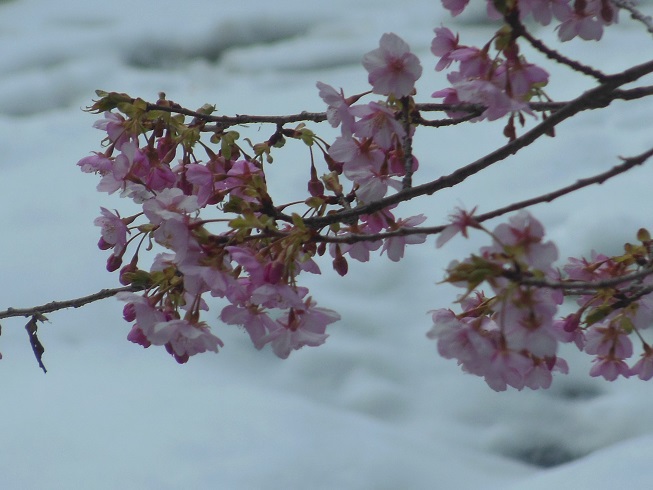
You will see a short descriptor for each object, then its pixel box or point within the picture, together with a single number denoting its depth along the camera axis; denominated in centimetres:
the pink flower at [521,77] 242
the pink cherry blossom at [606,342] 253
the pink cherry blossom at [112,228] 252
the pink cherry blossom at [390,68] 243
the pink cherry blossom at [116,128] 253
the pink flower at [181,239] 240
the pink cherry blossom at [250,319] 244
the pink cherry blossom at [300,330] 243
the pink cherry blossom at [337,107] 246
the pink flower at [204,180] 247
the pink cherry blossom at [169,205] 242
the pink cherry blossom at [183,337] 242
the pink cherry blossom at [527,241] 234
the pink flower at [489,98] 242
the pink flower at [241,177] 247
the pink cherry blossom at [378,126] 245
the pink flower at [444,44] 249
